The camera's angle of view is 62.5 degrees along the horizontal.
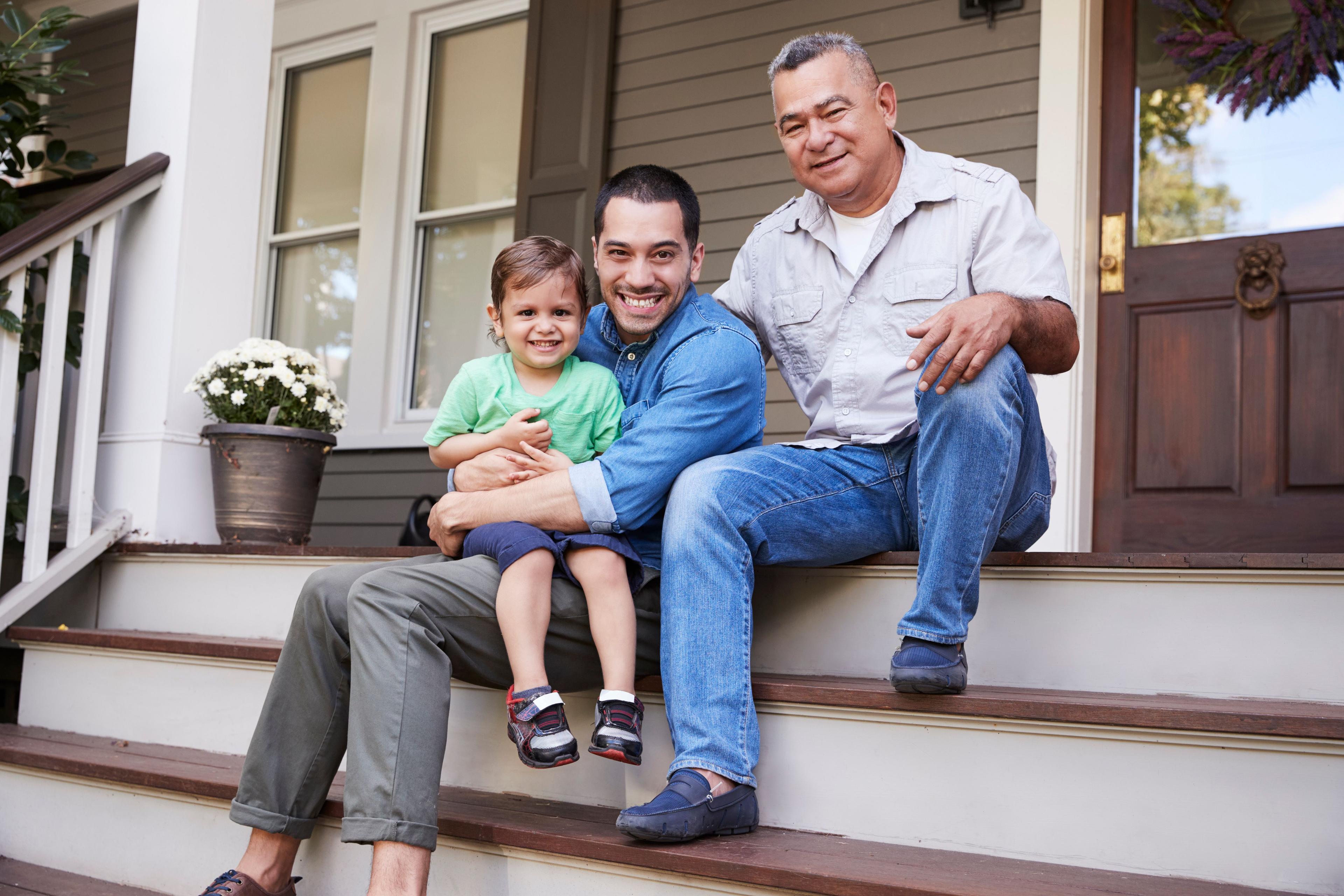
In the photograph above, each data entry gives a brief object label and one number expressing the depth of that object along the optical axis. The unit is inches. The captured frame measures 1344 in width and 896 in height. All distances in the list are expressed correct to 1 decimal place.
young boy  64.9
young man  63.1
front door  113.1
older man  63.0
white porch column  116.3
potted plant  113.3
